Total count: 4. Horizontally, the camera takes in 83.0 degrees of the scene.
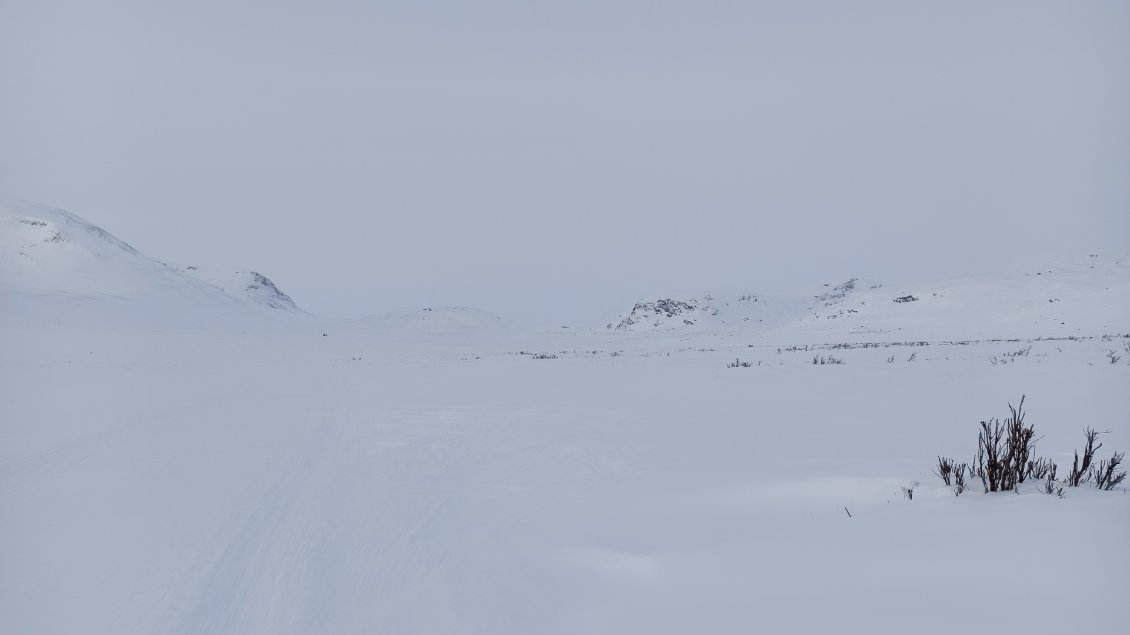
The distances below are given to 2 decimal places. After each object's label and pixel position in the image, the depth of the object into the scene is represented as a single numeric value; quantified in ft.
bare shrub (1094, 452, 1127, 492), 14.01
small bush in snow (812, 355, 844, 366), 54.85
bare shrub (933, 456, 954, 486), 14.70
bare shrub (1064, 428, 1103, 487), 14.04
